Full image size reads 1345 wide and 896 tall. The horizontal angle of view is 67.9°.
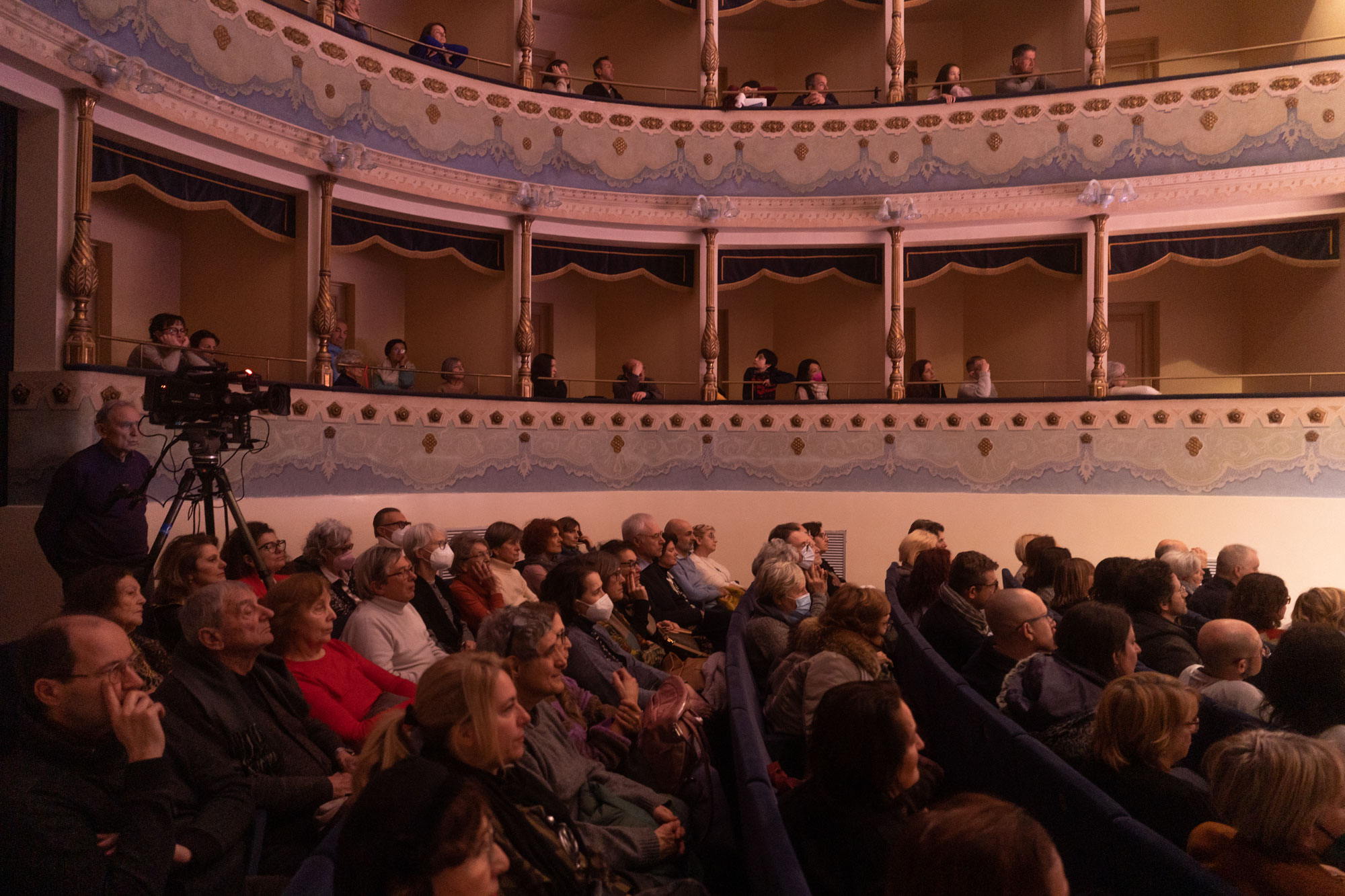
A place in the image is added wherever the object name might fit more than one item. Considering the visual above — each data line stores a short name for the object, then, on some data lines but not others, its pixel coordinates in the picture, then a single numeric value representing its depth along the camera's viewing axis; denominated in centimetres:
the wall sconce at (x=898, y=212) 996
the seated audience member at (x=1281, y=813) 179
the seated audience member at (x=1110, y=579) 407
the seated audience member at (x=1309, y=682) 254
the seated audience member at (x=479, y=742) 193
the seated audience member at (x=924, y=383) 1013
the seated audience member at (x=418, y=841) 144
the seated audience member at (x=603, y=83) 1039
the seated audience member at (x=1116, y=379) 977
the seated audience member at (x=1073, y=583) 434
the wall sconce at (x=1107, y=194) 941
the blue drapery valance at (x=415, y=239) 882
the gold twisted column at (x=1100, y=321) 957
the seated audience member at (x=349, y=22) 841
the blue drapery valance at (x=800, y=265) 1048
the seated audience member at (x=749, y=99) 1041
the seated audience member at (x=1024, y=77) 1016
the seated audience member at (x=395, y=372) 886
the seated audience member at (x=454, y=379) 905
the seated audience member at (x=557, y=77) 1016
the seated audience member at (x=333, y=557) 428
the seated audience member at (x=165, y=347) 641
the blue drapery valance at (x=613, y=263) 1012
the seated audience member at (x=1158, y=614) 366
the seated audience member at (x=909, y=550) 595
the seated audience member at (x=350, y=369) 830
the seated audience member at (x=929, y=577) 482
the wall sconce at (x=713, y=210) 1005
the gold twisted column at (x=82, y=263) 582
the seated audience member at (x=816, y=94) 1053
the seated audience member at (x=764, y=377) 1022
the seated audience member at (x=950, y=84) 1013
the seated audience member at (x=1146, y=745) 222
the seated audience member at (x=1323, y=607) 353
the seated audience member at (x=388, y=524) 533
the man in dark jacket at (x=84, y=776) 165
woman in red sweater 288
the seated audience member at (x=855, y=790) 200
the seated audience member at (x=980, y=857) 128
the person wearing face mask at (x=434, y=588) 433
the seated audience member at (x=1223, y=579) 480
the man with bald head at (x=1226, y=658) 300
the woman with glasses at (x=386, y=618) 349
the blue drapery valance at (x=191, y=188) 659
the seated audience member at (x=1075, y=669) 294
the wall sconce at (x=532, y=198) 951
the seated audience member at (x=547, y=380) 962
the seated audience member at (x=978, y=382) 971
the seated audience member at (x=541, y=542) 529
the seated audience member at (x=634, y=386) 996
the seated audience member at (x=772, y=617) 402
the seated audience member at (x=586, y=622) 342
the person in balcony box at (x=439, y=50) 922
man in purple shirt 469
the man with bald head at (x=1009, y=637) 351
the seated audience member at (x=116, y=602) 280
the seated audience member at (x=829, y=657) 315
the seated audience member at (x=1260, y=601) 372
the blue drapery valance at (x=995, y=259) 1003
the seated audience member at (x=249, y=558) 412
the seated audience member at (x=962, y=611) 418
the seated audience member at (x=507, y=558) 484
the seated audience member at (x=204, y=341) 709
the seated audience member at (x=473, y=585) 445
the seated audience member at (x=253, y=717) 234
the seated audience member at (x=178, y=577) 333
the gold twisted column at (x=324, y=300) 798
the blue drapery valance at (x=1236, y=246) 949
